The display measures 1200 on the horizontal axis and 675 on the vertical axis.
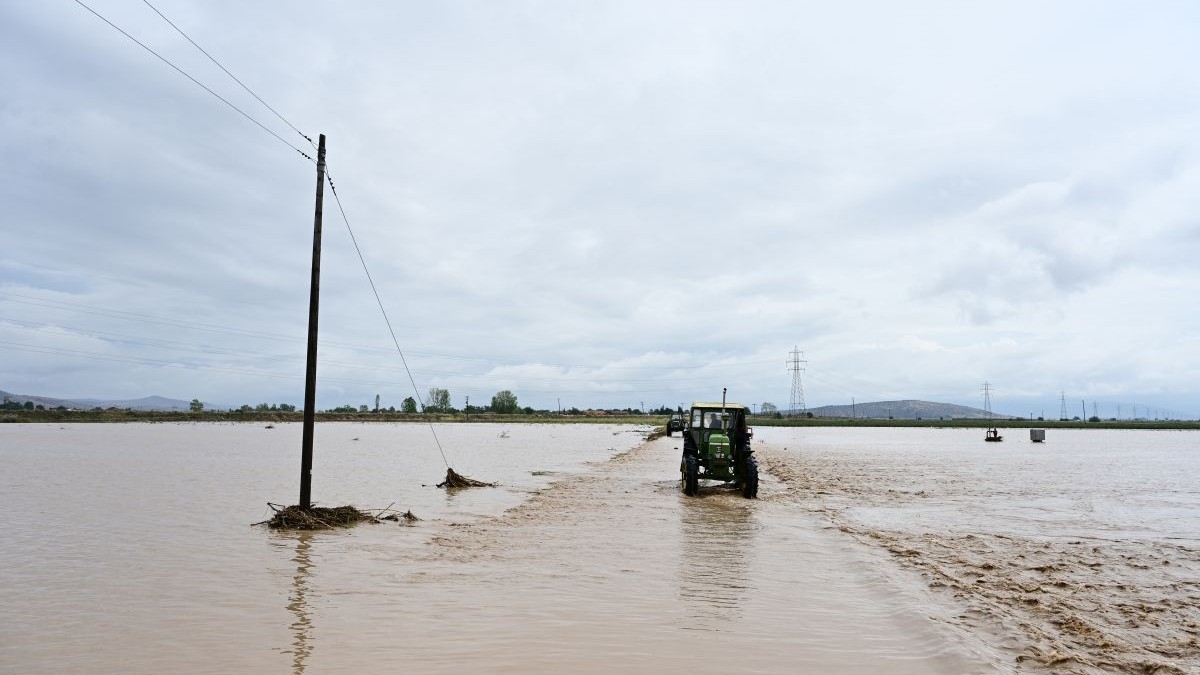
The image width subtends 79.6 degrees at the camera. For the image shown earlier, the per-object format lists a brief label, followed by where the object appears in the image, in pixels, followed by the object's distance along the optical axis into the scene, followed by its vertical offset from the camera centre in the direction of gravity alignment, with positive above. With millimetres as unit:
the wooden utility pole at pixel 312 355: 15039 +919
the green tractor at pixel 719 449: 19812 -1269
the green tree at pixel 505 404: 185375 -906
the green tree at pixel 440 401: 179938 -344
